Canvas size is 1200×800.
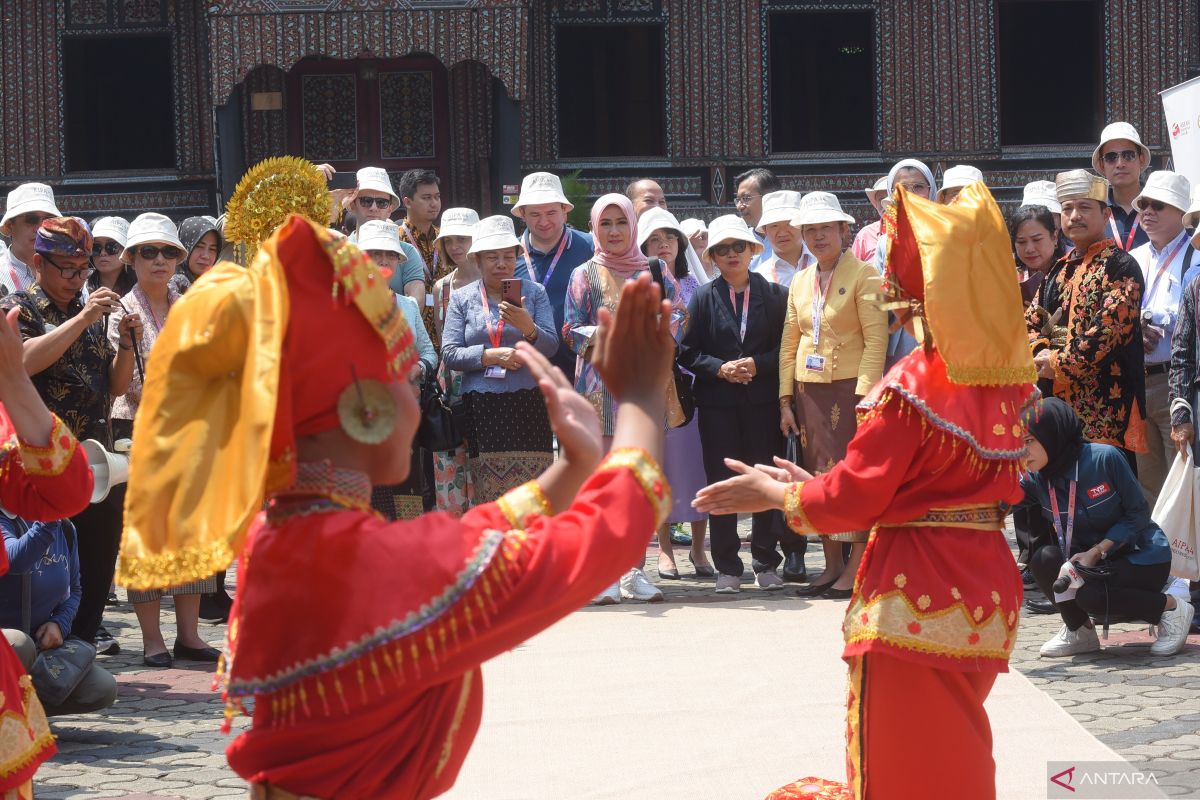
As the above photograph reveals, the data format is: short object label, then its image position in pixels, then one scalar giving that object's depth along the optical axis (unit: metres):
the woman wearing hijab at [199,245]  8.31
